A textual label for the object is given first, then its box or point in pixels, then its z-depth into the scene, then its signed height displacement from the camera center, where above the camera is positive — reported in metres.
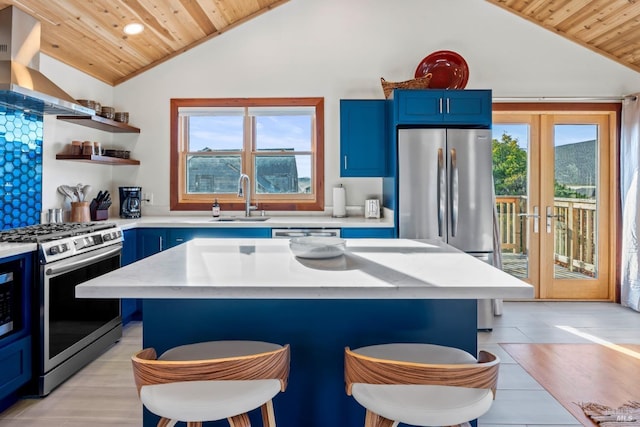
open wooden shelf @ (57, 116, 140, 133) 3.58 +0.78
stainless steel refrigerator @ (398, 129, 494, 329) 3.68 +0.22
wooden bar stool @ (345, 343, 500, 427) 1.15 -0.51
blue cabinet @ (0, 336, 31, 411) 2.24 -0.86
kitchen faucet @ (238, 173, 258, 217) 4.38 +0.19
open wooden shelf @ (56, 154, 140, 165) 3.57 +0.45
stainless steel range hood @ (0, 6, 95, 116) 2.65 +0.90
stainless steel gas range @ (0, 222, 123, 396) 2.47 -0.57
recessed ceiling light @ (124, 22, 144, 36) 3.62 +1.56
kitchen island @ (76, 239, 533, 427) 1.60 -0.42
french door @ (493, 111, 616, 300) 4.59 +0.13
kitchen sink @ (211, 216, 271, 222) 4.15 -0.07
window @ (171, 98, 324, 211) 4.52 +0.61
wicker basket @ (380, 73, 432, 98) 3.84 +1.16
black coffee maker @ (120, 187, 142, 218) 4.20 +0.08
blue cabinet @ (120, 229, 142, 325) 3.55 -0.43
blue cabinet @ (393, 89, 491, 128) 3.73 +0.92
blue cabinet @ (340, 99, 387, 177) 4.01 +0.70
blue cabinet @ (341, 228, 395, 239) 3.76 -0.19
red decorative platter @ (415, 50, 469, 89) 4.15 +1.39
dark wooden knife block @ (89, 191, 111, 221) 3.92 +0.03
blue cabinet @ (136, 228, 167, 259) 3.80 -0.27
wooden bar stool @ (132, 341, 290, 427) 1.16 -0.50
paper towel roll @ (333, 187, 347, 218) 4.32 +0.09
